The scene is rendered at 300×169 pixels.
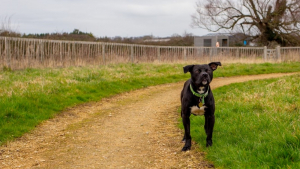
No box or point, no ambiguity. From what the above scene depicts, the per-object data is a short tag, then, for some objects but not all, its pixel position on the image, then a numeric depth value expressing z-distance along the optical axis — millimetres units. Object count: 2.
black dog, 5207
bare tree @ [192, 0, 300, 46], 31391
